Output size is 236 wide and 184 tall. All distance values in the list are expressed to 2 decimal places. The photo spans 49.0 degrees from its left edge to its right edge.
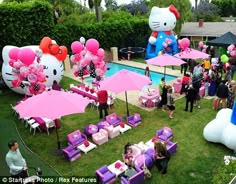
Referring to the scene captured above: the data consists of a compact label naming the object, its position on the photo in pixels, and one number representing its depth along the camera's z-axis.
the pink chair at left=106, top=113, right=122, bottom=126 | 11.20
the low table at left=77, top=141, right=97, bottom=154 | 9.48
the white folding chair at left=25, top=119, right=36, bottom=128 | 11.30
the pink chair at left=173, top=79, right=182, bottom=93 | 14.96
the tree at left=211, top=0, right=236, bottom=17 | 59.33
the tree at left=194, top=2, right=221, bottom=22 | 47.10
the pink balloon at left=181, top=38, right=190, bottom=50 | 18.91
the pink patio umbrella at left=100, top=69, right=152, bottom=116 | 10.73
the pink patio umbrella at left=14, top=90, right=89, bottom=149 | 8.24
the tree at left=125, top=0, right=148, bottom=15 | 66.06
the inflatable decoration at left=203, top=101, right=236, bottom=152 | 8.92
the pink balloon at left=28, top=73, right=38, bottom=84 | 11.90
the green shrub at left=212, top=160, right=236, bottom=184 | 6.22
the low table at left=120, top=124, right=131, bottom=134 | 10.85
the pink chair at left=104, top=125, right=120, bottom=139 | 10.40
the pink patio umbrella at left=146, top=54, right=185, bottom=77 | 14.09
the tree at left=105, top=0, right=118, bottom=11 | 75.24
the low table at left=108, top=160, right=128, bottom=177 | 7.97
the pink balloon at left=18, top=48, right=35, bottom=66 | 11.62
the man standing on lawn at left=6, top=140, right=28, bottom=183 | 6.37
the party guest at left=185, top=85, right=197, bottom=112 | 11.99
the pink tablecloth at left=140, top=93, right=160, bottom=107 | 13.19
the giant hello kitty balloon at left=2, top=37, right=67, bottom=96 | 11.87
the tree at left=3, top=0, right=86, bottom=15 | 30.44
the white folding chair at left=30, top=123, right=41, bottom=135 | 10.99
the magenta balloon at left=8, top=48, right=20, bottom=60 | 12.23
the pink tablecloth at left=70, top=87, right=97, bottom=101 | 13.87
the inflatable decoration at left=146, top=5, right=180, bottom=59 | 22.86
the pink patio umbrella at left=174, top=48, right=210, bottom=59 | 15.89
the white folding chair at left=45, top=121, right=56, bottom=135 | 11.00
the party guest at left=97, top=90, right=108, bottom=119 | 11.57
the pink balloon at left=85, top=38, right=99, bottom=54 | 13.96
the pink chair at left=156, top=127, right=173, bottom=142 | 9.77
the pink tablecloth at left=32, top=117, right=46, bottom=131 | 11.06
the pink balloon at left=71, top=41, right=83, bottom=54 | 14.36
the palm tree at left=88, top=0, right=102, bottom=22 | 26.41
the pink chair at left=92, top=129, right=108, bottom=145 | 10.02
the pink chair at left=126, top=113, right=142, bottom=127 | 11.39
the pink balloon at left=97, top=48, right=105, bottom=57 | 14.26
